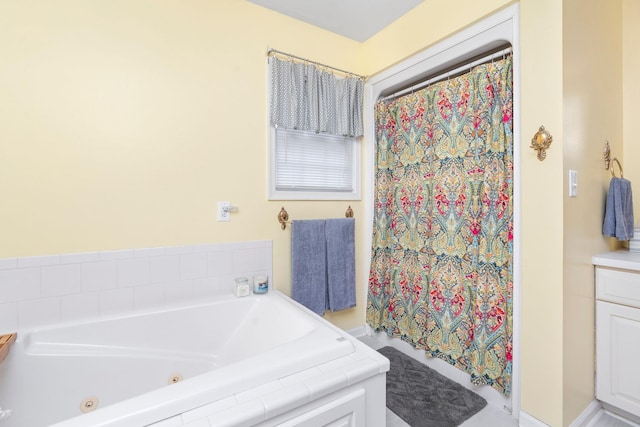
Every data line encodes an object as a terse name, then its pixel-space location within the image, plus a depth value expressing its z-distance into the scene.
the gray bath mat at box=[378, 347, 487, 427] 1.53
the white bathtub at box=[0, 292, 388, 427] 0.87
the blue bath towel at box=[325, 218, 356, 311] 2.16
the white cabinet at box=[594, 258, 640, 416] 1.36
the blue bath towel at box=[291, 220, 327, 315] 2.04
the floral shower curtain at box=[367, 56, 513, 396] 1.57
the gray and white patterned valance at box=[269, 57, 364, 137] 1.96
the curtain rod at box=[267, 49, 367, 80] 1.96
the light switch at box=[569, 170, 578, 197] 1.33
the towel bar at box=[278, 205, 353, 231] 2.03
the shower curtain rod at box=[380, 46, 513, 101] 1.61
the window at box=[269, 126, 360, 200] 2.06
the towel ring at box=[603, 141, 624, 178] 1.64
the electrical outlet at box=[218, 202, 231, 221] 1.82
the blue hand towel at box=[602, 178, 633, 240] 1.51
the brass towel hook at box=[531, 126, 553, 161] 1.31
